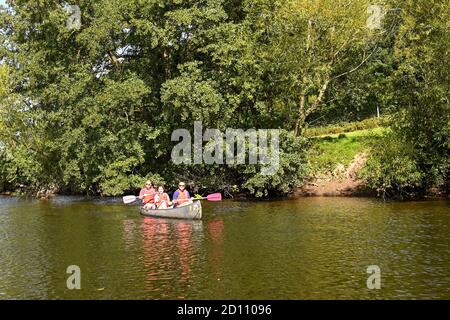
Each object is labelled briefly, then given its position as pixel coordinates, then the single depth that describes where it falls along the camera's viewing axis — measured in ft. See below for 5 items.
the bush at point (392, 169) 115.85
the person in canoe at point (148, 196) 106.01
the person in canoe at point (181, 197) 102.22
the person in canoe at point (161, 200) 102.89
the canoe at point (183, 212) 94.61
